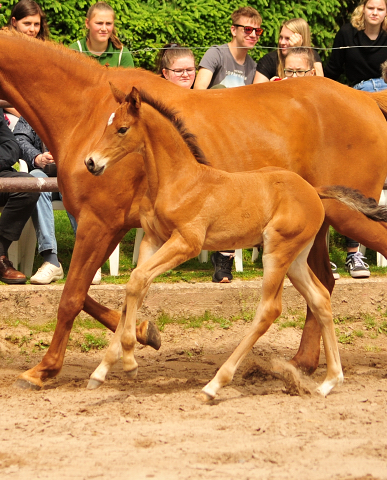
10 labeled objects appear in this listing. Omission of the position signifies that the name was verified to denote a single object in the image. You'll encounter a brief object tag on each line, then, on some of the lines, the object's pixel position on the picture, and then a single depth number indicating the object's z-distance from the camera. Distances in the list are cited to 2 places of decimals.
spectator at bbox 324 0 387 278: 14.76
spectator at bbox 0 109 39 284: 12.41
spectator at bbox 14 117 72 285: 12.66
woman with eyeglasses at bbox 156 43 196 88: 12.59
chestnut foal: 8.31
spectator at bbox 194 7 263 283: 13.26
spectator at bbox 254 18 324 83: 13.87
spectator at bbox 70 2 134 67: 12.09
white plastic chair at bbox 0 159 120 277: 13.35
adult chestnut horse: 9.20
